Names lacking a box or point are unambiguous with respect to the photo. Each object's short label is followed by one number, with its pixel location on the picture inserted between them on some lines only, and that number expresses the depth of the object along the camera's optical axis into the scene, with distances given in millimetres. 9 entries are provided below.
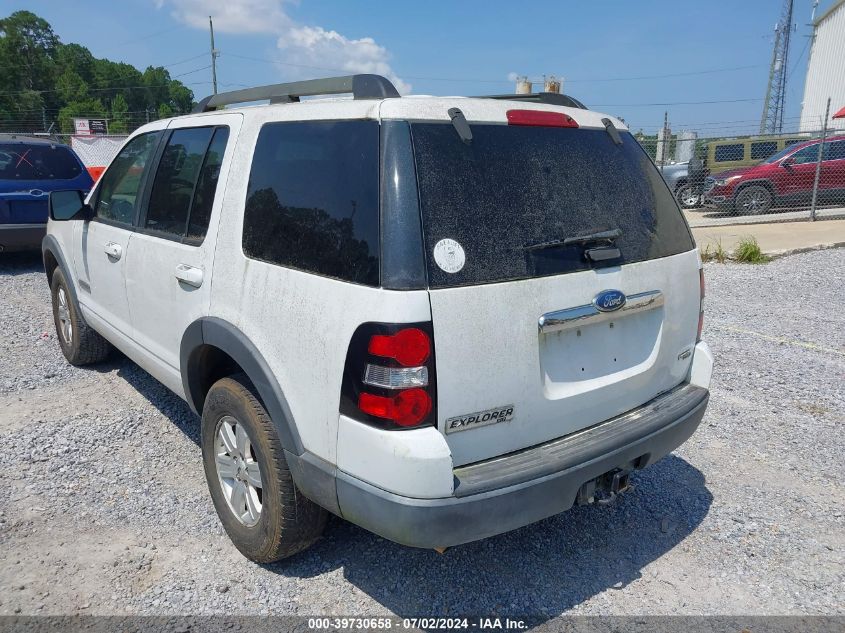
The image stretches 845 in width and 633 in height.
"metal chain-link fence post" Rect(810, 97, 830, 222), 12935
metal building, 31531
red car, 14430
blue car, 8461
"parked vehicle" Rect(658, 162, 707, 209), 17958
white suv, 2189
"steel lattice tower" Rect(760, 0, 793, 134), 41638
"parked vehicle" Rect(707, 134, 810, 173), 16781
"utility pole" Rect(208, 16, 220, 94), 42406
